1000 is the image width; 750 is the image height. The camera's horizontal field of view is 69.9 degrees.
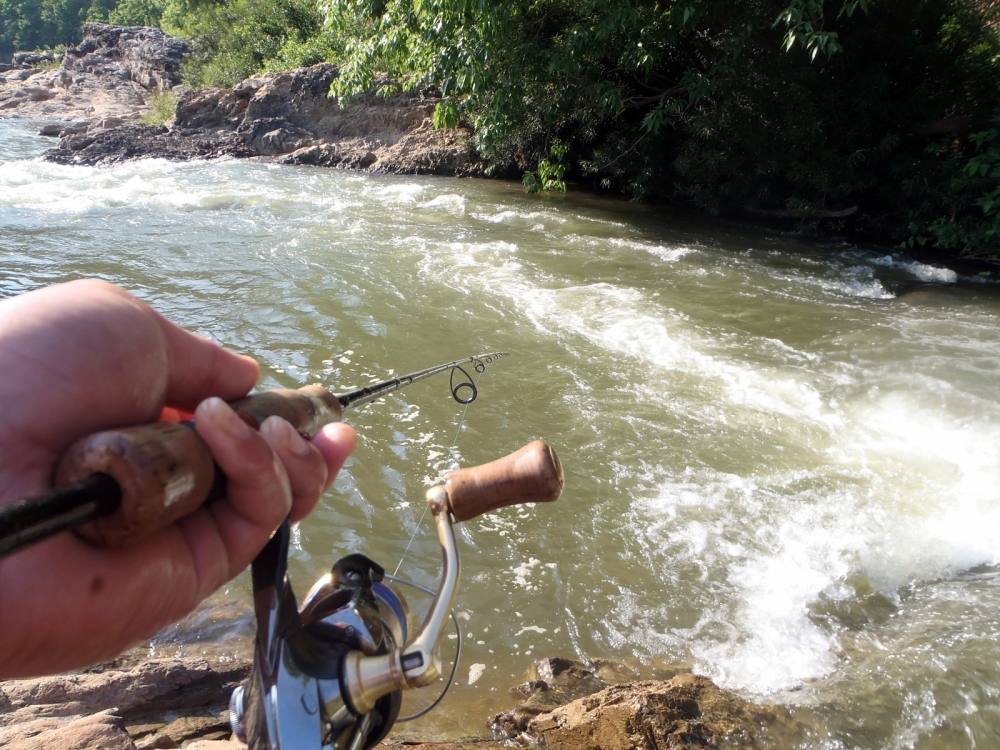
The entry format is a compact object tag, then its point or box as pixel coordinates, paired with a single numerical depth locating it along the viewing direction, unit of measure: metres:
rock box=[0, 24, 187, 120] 26.28
